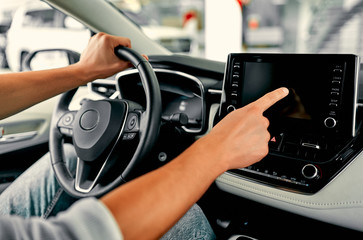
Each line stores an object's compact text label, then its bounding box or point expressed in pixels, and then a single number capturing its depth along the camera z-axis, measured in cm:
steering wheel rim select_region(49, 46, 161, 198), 87
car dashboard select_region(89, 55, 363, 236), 91
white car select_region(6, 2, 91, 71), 315
